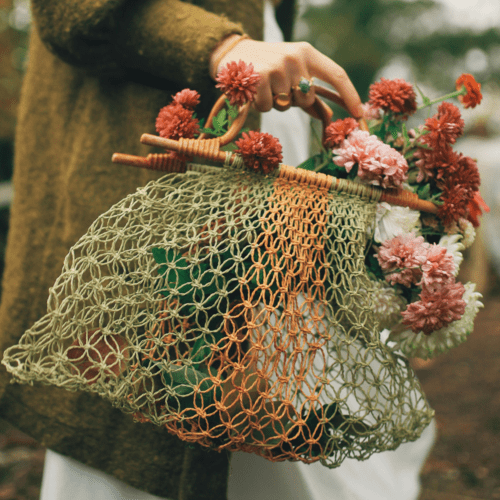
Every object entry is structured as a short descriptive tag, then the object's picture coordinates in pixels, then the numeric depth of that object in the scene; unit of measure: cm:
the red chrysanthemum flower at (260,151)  67
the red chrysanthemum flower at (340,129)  73
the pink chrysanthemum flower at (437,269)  68
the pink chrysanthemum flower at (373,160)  70
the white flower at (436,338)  74
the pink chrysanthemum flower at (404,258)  69
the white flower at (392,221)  72
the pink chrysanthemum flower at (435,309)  68
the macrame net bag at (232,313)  62
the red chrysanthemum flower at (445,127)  73
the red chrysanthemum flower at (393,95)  75
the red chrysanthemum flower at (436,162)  74
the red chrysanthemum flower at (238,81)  65
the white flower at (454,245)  73
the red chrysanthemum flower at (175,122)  68
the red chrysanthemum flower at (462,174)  75
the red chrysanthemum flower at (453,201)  74
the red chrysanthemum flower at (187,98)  69
